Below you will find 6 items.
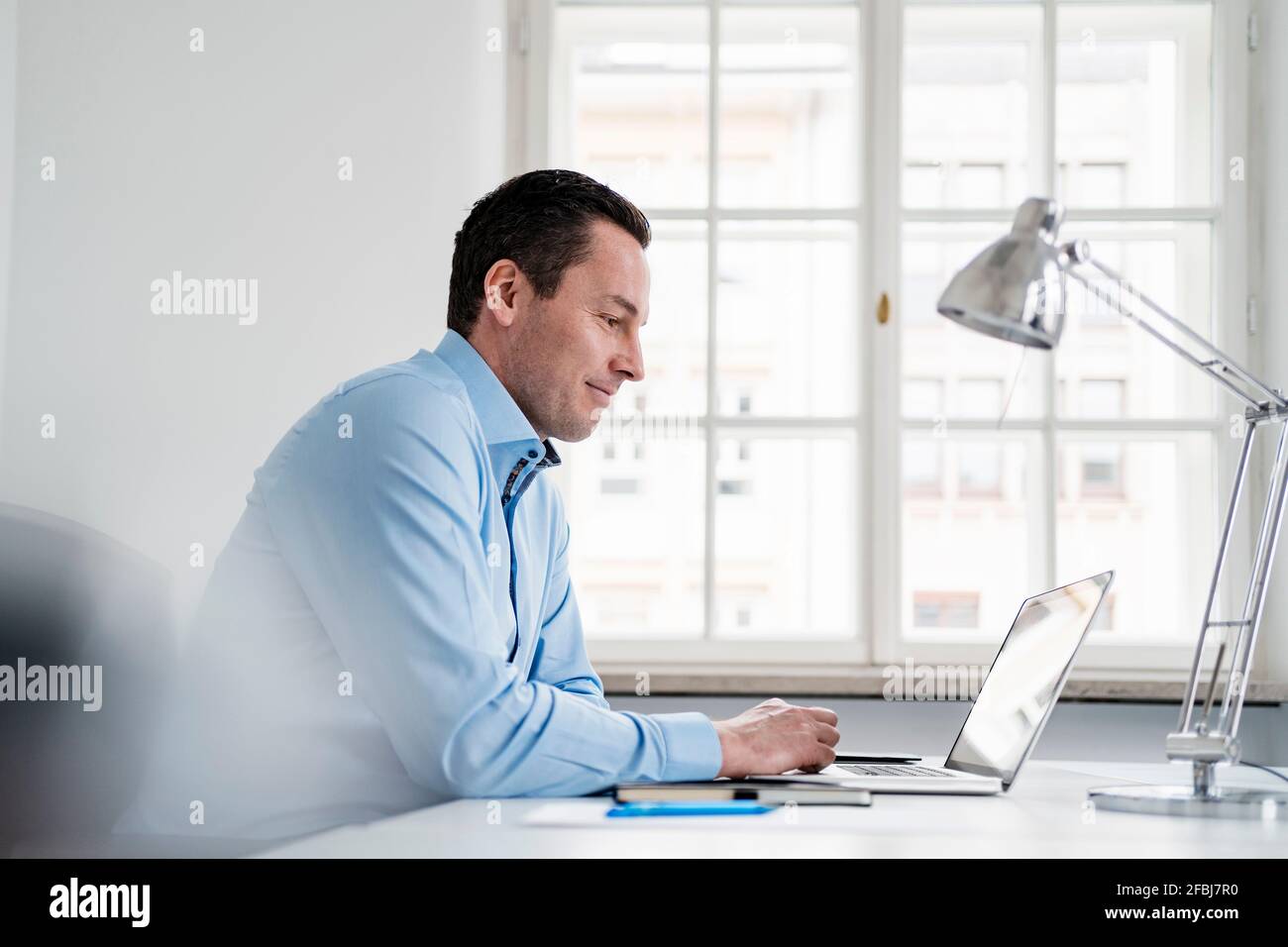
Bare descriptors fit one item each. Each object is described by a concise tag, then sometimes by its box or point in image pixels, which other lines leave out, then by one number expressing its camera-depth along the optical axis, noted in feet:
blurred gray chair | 6.25
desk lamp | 3.48
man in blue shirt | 3.58
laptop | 3.84
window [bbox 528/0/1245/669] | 8.26
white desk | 2.60
